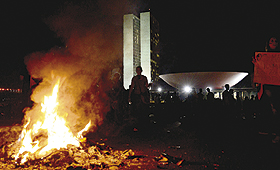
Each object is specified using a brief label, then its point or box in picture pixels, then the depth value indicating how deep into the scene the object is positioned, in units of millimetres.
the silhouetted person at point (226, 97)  7134
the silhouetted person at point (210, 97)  7422
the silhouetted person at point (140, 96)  5476
